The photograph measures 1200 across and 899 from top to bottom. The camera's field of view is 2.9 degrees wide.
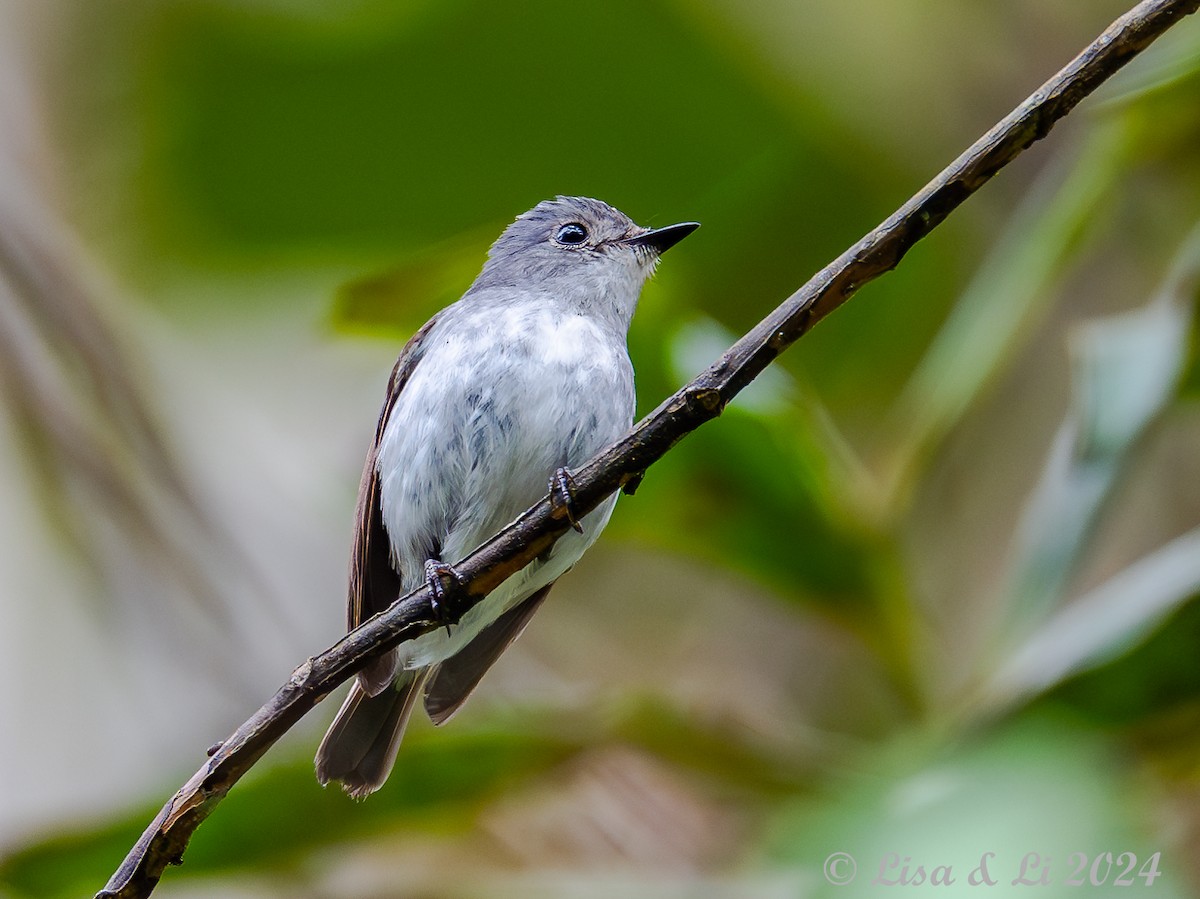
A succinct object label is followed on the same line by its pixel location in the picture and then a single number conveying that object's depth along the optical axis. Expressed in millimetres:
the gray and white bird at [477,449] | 3204
